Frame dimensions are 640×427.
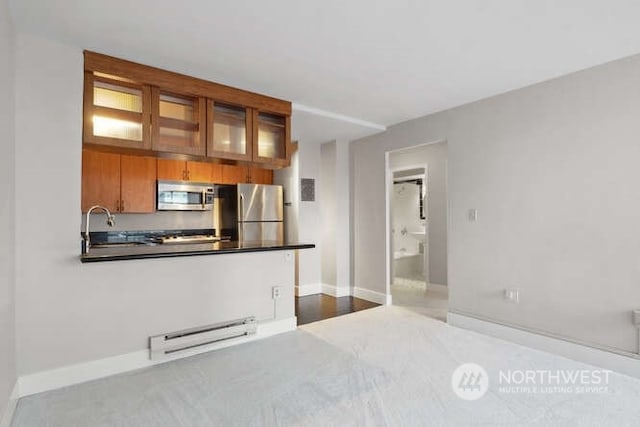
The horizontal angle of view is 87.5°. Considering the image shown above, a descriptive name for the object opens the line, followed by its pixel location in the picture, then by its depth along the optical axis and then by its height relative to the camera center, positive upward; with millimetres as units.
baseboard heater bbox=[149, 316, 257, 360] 2680 -1012
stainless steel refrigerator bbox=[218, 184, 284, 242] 4770 +100
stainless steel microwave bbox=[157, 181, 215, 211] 4492 +326
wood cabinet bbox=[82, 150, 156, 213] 3979 +468
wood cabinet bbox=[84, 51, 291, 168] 2570 +919
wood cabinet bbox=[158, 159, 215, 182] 4539 +683
